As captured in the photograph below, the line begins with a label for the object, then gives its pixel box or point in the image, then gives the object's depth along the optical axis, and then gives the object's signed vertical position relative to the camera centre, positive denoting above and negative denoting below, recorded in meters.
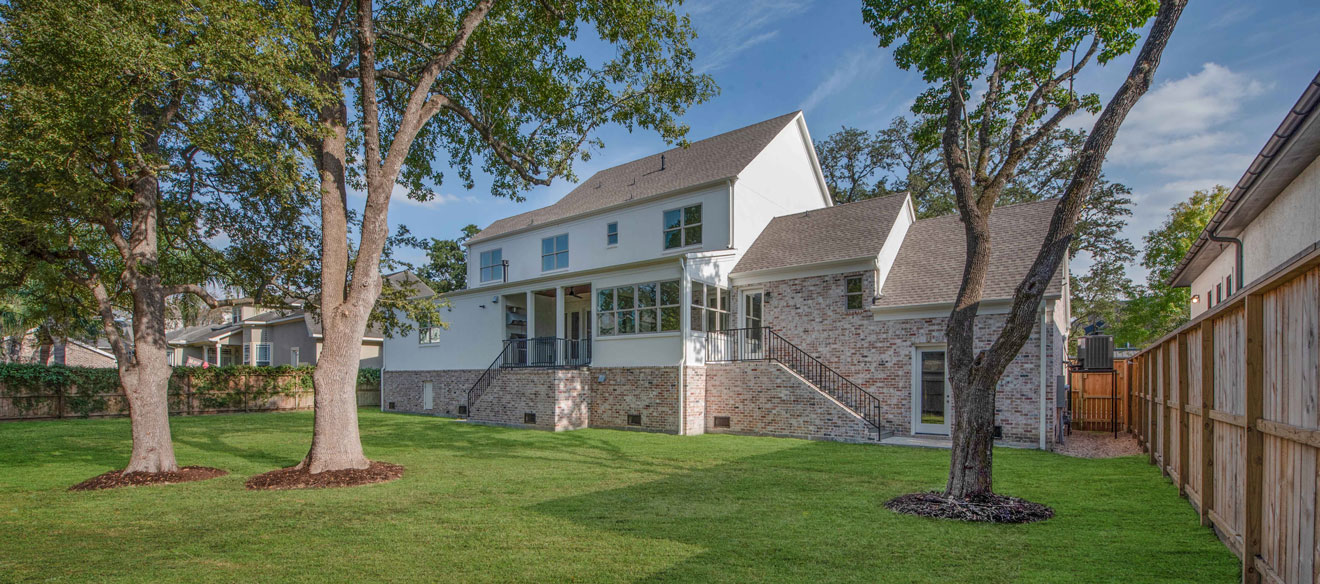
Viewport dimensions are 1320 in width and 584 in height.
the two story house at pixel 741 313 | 13.96 +0.11
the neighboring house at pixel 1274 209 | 6.31 +1.50
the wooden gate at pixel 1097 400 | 16.36 -2.14
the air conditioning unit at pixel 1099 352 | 15.50 -0.84
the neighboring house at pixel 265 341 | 28.10 -1.23
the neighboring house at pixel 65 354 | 29.56 -2.05
